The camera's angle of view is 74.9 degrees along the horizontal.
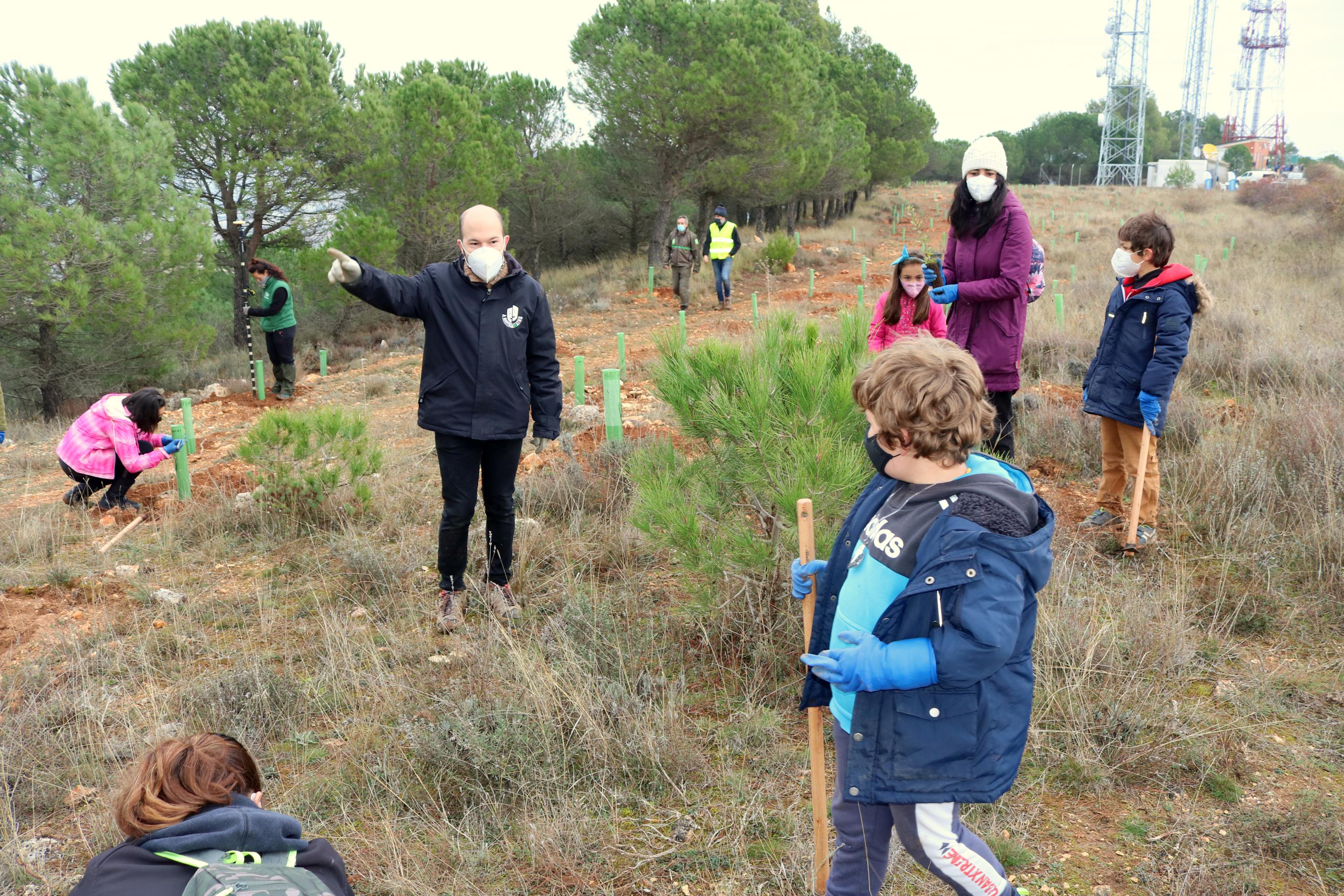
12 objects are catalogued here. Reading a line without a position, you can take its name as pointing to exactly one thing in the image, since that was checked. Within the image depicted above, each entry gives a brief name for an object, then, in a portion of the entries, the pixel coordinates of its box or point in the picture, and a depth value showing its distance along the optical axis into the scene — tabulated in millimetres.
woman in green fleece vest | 10062
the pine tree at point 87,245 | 12289
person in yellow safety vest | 13727
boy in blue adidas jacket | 1594
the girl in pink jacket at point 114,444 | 5770
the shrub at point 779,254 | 19094
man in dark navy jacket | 3541
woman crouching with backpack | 1467
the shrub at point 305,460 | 5320
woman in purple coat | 4047
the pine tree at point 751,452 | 2990
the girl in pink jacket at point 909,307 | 4395
